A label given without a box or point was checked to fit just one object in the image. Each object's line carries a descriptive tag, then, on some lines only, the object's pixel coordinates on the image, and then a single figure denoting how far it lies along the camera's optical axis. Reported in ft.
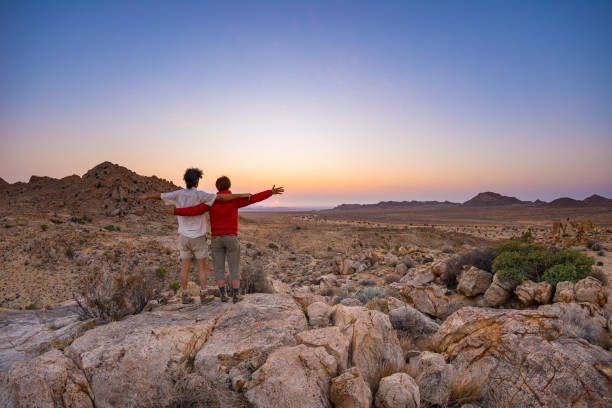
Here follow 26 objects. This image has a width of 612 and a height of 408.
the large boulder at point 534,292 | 24.66
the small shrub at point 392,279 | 42.50
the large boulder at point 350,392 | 9.40
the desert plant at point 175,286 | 37.70
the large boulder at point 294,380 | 9.64
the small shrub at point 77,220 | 69.76
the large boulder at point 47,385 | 9.16
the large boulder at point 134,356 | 9.96
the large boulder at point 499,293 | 27.30
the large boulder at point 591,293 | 22.16
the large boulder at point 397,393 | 9.74
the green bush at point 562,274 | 25.81
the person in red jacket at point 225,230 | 16.83
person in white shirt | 16.62
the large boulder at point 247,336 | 11.28
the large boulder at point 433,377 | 10.71
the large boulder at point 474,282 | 29.91
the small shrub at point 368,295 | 26.76
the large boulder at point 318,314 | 15.15
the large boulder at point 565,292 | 22.97
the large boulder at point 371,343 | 11.89
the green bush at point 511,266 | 27.63
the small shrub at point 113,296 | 15.84
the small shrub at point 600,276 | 29.69
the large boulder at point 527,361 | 10.48
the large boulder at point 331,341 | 11.50
